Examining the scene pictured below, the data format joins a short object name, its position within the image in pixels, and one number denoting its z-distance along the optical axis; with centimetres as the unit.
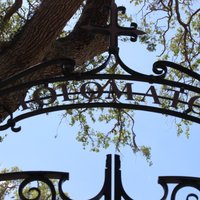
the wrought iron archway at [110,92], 252
